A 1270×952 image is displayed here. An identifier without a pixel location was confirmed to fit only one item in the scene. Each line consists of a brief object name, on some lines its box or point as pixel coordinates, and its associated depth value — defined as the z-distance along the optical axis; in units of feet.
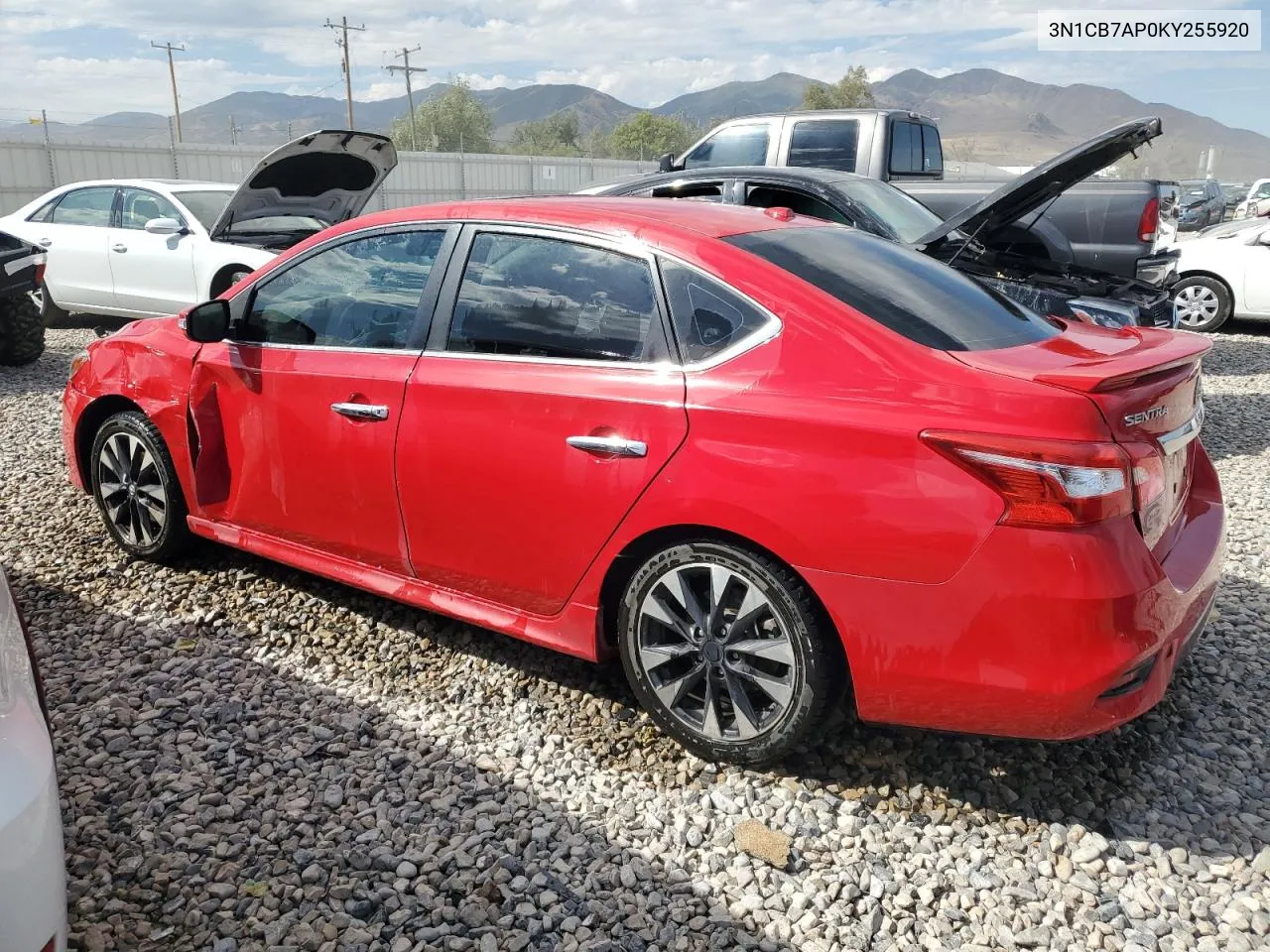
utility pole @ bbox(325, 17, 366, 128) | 221.05
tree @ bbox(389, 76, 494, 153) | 392.88
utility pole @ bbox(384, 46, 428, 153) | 262.67
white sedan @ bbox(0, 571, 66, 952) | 5.16
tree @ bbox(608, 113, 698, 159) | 359.87
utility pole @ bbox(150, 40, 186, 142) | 247.17
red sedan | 7.91
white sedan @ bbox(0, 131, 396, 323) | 23.66
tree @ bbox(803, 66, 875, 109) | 286.87
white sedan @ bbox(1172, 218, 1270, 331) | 34.68
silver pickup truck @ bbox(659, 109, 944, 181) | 32.35
